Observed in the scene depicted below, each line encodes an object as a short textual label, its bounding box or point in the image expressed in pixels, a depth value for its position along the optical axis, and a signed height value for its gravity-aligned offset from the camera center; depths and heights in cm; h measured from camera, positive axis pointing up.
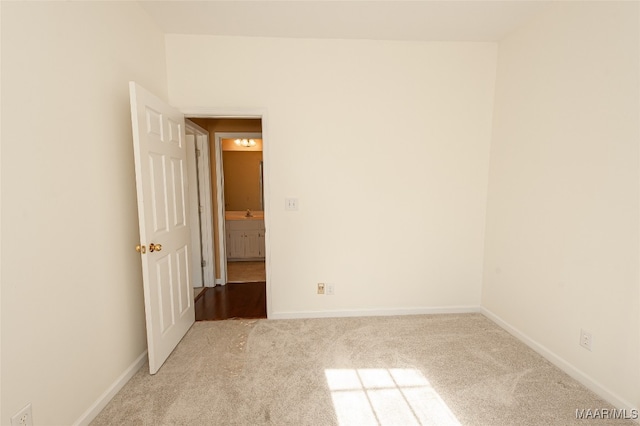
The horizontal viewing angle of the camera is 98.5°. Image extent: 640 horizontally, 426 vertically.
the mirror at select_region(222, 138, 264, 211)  576 +24
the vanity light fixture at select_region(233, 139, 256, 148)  567 +91
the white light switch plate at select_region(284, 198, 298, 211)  265 -16
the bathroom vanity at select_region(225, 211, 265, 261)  486 -88
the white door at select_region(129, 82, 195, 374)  181 -24
